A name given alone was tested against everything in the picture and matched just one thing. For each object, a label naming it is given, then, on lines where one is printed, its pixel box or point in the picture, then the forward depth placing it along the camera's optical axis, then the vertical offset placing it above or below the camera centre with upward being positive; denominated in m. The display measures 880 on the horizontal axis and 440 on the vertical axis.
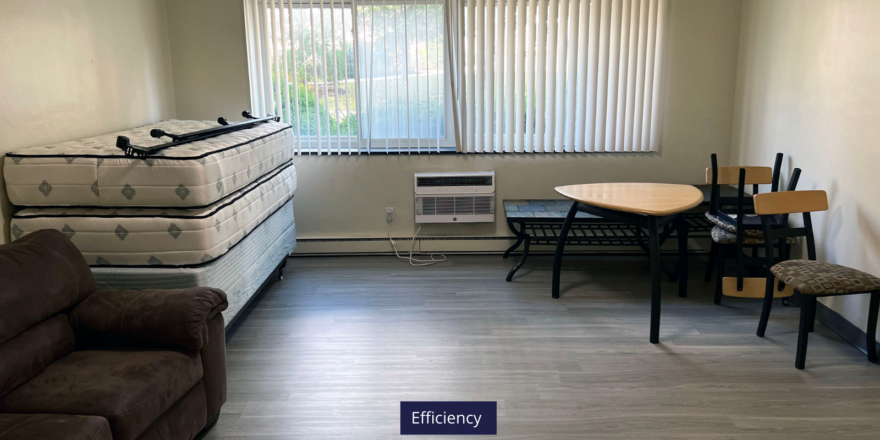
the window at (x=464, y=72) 4.25 +0.22
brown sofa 1.76 -0.86
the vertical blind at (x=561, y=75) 4.25 +0.20
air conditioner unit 4.46 -0.71
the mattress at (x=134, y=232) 2.55 -0.54
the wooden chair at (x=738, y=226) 3.26 -0.73
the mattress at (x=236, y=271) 2.59 -0.78
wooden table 3.02 -0.55
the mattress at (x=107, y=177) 2.51 -0.30
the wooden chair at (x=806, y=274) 2.66 -0.81
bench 4.02 -0.91
